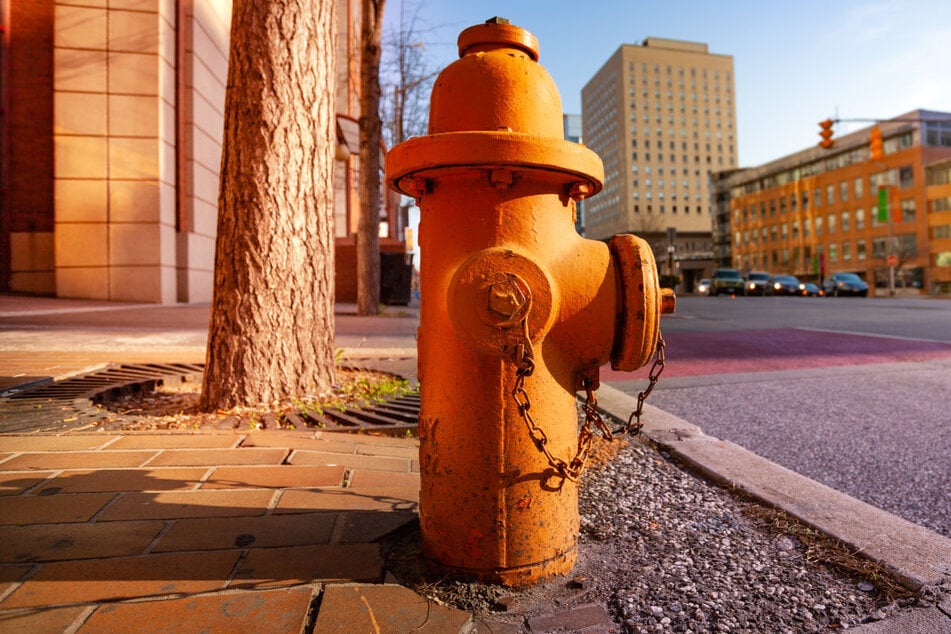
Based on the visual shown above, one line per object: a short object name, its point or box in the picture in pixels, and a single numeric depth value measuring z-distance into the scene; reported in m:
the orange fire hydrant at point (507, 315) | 1.33
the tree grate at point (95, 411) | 2.69
